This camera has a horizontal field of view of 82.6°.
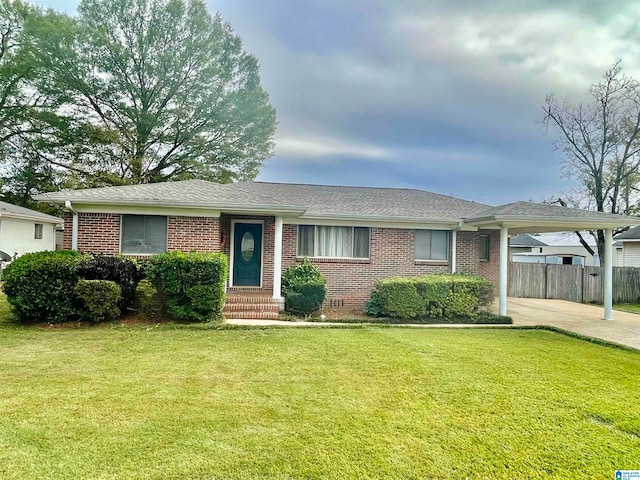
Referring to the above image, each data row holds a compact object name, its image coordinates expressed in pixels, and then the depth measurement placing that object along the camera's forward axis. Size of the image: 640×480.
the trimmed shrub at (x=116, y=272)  8.26
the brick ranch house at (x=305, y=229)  9.66
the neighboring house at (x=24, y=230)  18.09
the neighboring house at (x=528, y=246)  32.59
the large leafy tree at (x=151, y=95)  22.52
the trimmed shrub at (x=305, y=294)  9.98
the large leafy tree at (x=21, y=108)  21.70
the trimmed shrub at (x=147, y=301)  8.96
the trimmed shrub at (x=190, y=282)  8.36
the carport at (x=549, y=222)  9.96
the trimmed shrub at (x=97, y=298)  8.01
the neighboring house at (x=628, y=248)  20.88
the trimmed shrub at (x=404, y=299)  9.81
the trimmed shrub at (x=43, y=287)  7.87
